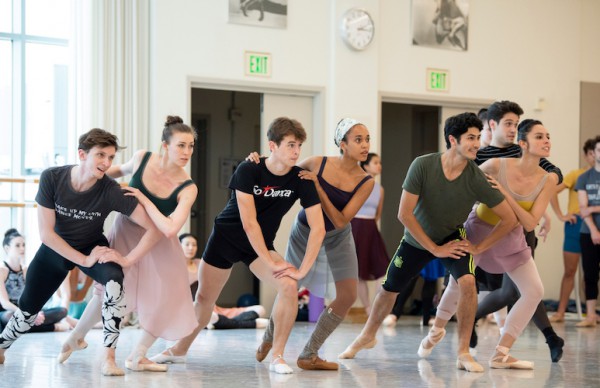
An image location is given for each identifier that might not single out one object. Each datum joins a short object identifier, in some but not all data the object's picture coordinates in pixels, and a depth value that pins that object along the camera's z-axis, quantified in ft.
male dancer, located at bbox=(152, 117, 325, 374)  26.76
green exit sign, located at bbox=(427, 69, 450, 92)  54.69
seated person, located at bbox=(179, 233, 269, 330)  44.39
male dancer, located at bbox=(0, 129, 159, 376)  26.19
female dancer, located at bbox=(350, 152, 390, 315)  49.34
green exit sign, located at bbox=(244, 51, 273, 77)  49.29
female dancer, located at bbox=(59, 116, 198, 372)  27.60
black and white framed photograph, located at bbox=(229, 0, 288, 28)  48.79
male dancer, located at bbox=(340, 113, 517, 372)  28.09
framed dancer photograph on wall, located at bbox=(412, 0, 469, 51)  54.24
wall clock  51.42
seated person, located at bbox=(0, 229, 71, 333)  38.87
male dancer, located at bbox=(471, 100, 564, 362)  31.36
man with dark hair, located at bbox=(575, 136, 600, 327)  47.34
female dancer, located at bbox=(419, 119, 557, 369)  29.41
